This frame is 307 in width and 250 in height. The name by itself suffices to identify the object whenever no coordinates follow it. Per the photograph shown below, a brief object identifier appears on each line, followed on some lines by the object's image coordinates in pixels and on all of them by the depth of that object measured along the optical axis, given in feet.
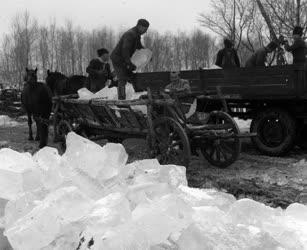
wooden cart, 23.82
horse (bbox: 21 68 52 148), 34.91
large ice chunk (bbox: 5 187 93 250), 6.24
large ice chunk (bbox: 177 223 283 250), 6.21
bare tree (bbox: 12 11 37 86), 170.71
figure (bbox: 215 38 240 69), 37.04
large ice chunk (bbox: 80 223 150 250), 6.04
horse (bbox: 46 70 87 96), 40.83
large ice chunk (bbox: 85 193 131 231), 6.33
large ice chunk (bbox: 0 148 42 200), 7.71
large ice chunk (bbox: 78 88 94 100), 29.43
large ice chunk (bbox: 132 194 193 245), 6.22
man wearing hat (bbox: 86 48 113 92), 35.64
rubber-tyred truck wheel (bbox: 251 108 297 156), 28.19
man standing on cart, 28.17
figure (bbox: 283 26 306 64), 31.01
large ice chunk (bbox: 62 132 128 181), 8.22
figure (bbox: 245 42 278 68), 33.35
